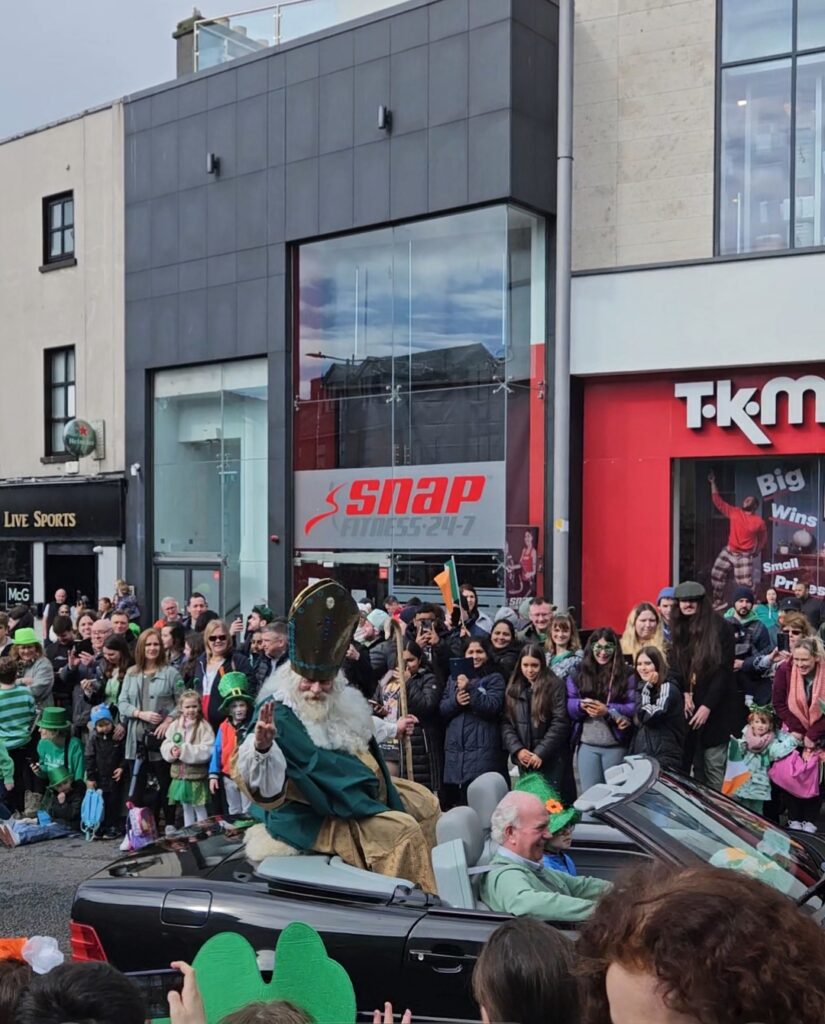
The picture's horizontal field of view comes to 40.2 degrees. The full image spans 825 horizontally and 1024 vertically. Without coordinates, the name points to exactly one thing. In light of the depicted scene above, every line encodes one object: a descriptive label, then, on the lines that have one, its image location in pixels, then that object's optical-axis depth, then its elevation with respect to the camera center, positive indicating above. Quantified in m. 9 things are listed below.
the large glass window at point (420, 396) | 16.41 +1.26
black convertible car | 3.99 -1.59
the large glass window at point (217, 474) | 19.30 +0.06
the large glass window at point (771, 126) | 14.90 +4.74
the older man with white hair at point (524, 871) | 4.11 -1.49
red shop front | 15.07 +0.05
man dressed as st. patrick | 4.62 -1.23
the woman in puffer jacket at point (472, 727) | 7.94 -1.77
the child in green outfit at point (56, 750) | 9.54 -2.32
